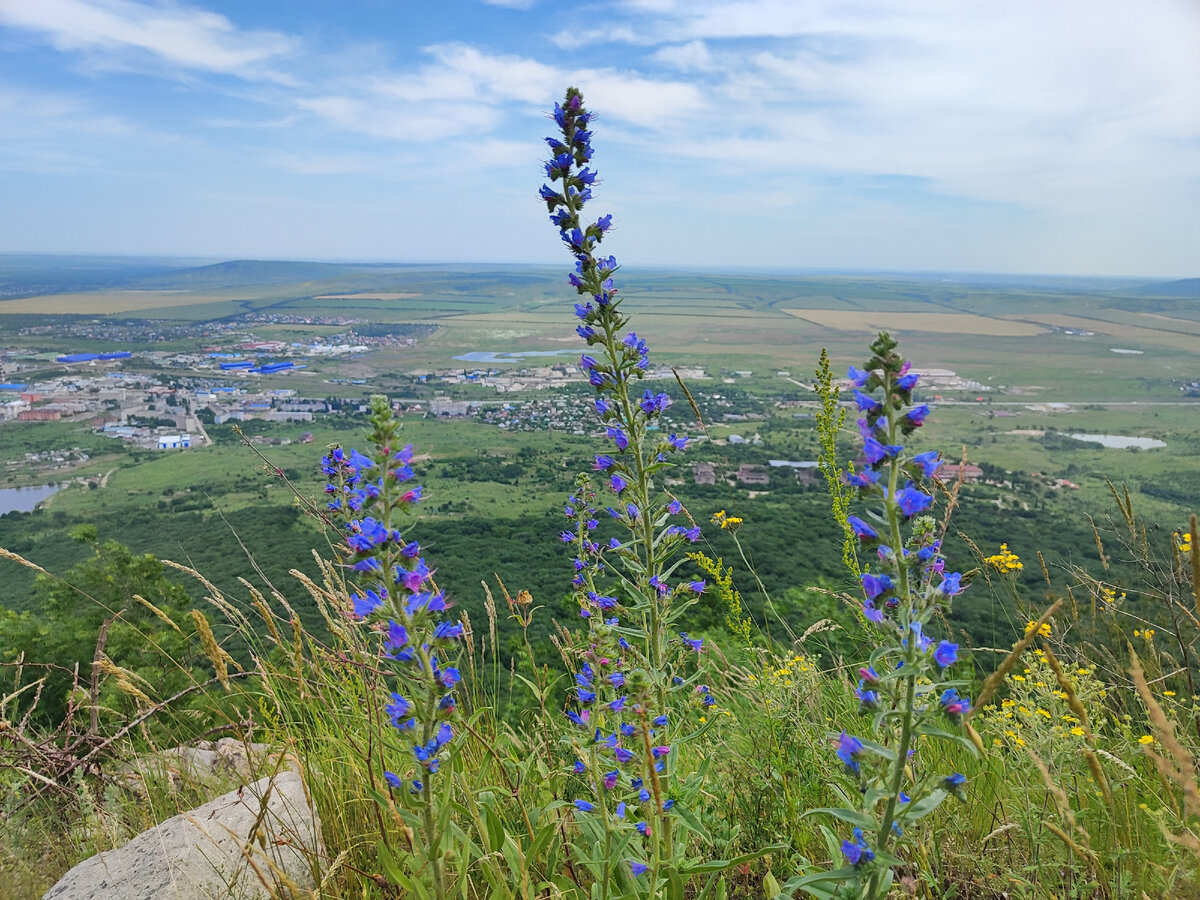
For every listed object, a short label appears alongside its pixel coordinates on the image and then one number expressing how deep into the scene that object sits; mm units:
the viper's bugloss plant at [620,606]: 815
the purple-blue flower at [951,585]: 625
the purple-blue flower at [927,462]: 618
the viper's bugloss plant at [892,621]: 590
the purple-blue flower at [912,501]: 592
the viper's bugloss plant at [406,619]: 684
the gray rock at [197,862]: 847
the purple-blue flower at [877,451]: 590
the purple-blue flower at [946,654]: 598
